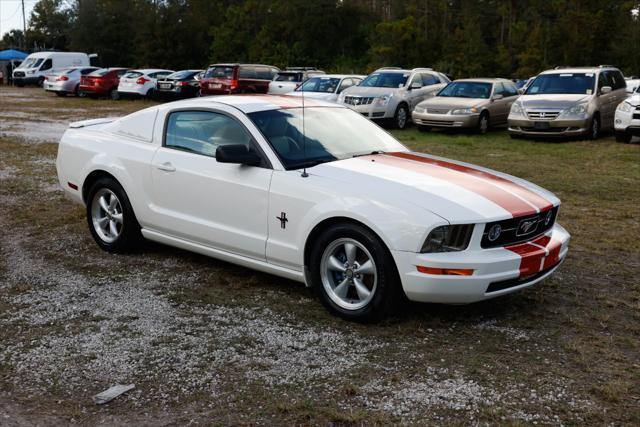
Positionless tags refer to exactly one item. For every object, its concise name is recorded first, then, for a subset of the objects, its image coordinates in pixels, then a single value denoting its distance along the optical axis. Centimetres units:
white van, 4234
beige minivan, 1594
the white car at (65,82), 3362
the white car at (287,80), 2505
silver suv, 1900
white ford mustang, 455
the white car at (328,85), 2080
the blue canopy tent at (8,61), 5097
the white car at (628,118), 1493
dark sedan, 2964
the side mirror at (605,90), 1650
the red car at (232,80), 2609
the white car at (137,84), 3070
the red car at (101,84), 3212
